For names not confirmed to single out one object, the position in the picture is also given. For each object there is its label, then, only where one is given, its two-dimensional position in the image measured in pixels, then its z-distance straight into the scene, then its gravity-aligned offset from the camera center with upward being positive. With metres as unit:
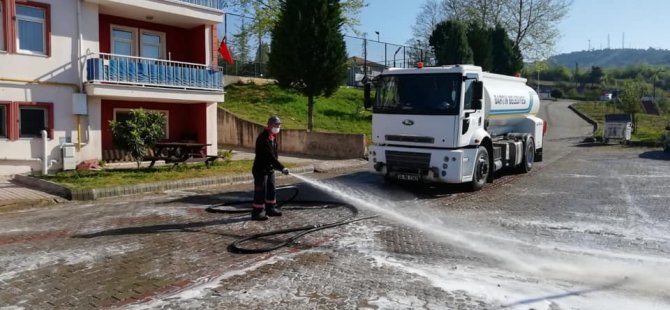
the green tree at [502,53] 43.09 +6.28
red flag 26.52 +3.95
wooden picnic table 16.40 -0.71
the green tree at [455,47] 35.22 +5.54
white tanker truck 12.20 +0.16
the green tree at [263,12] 39.12 +8.71
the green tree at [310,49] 24.11 +3.72
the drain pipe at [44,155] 15.95 -0.68
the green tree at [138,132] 14.92 +0.00
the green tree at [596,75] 101.08 +10.97
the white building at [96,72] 16.09 +1.96
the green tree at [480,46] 39.53 +6.26
